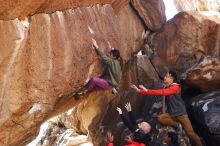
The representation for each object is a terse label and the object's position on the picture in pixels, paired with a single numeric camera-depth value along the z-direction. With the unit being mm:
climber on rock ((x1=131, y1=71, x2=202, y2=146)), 8742
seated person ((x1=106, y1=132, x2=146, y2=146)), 8326
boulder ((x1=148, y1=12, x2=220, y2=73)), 11844
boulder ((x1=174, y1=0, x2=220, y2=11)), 15878
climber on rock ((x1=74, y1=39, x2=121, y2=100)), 9250
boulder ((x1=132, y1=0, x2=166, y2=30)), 12156
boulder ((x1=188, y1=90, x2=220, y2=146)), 9531
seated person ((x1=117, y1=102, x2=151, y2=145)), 8477
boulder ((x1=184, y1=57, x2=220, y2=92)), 10500
